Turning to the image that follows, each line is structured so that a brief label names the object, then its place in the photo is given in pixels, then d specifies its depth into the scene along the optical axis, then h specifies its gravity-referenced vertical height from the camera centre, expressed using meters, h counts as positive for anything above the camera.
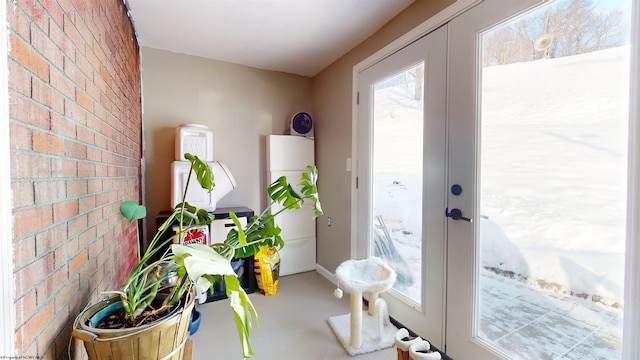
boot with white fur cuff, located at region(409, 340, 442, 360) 1.23 -0.88
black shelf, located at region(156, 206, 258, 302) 2.33 -0.93
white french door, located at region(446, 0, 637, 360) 0.97 -0.06
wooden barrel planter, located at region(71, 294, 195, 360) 0.68 -0.45
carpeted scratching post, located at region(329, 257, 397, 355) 1.62 -0.94
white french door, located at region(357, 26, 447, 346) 1.59 -0.01
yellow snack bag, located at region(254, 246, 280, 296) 2.41 -0.93
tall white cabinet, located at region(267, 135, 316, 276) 2.82 -0.44
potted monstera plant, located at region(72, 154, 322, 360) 0.62 -0.43
